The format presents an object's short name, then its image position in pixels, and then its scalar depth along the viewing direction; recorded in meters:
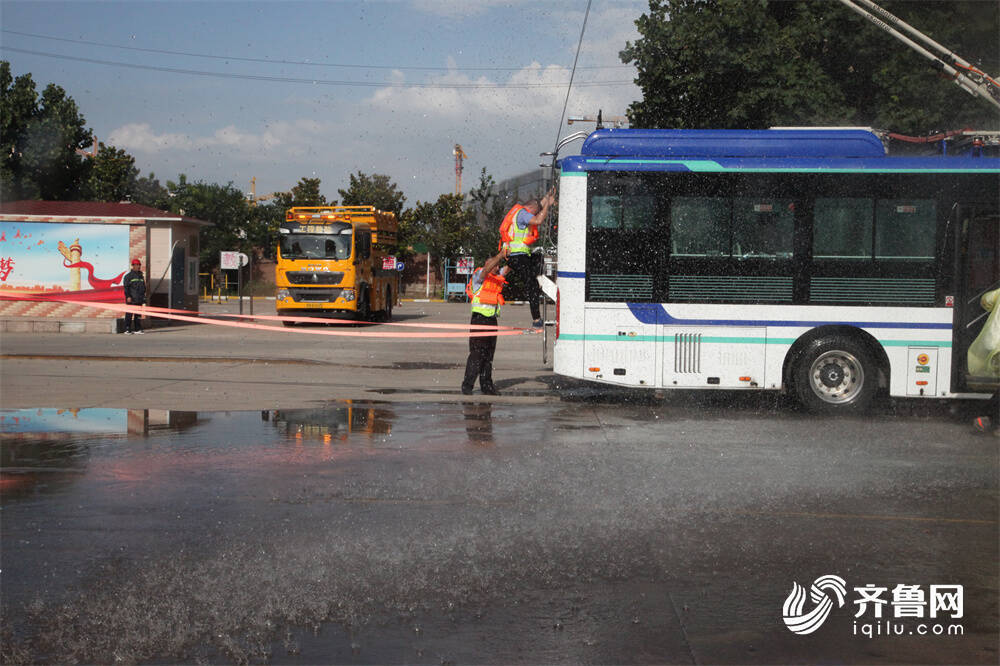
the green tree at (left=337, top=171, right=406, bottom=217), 66.69
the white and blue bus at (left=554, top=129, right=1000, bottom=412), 12.23
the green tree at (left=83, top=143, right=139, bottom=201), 61.91
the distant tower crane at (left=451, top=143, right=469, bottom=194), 94.81
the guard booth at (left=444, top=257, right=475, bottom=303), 55.56
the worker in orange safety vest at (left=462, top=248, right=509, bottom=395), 13.47
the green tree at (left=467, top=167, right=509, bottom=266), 52.94
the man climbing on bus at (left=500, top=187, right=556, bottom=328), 13.54
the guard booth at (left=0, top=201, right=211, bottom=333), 26.80
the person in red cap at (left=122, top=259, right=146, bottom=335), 26.00
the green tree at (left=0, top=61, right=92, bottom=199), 52.12
